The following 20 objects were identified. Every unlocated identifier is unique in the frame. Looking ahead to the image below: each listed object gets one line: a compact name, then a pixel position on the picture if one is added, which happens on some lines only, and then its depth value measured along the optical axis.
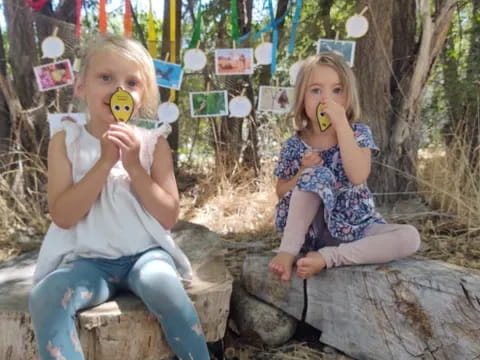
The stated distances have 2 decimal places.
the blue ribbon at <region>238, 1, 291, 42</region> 2.89
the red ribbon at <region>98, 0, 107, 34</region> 2.77
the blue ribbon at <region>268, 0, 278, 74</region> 2.90
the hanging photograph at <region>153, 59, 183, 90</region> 2.92
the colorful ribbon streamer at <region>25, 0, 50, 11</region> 2.79
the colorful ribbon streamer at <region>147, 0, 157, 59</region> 2.82
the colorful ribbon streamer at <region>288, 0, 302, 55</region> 2.85
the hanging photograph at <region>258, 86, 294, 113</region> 3.06
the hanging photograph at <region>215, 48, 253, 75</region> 2.99
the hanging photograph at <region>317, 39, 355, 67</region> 2.74
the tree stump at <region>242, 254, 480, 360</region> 1.46
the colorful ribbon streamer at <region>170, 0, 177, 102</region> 2.94
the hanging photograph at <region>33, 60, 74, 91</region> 2.82
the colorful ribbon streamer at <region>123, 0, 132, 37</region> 2.74
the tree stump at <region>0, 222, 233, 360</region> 1.34
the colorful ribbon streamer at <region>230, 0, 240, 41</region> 2.96
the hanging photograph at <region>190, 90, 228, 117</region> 3.12
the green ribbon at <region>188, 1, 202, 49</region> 2.86
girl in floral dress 1.66
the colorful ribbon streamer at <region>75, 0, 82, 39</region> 2.79
